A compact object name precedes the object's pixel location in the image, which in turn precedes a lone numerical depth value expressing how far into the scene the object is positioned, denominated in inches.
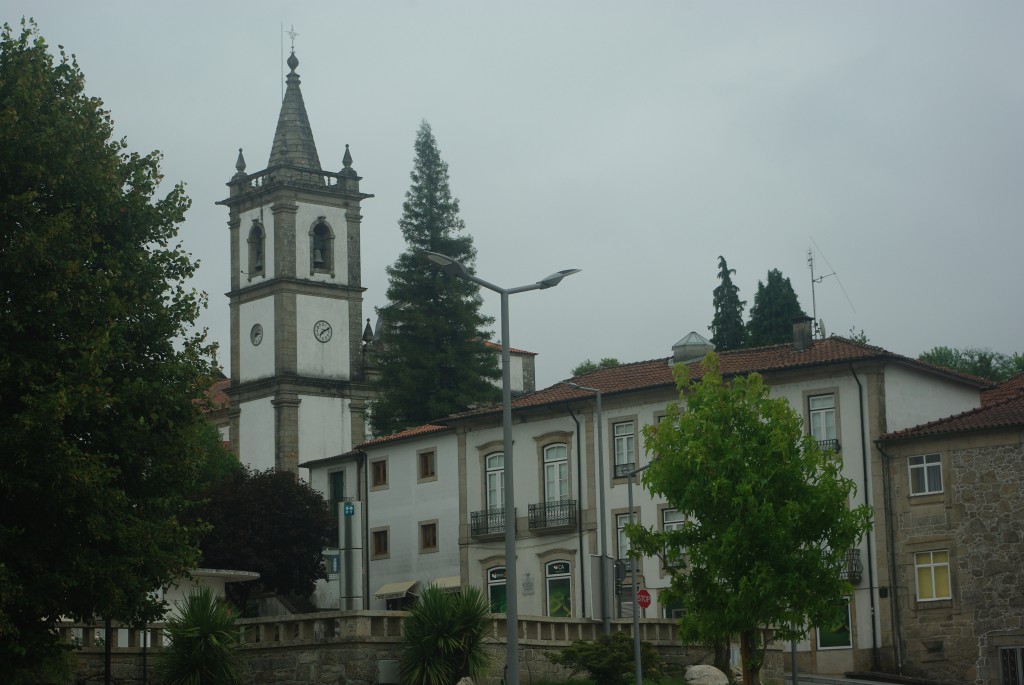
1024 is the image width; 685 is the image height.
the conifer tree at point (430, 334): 3115.2
